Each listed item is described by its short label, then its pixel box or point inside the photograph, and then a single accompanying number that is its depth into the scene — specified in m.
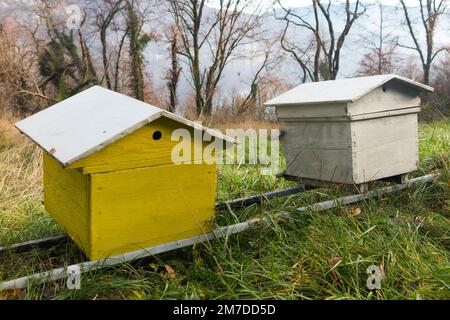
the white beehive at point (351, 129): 2.94
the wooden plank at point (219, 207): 2.58
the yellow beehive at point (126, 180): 2.01
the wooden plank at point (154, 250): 1.96
